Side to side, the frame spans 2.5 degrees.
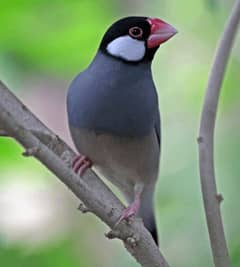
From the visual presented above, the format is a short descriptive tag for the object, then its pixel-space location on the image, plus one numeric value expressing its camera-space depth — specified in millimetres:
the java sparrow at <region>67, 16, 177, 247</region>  3230
